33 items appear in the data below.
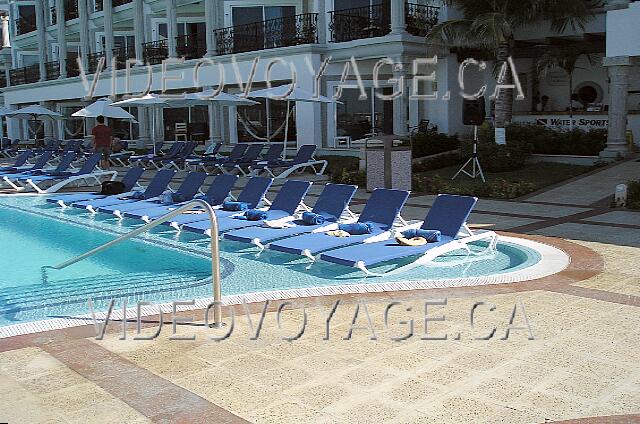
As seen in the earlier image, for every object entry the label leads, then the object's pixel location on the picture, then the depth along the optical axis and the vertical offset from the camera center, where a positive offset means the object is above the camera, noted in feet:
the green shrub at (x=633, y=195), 41.88 -5.08
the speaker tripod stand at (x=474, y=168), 56.06 -4.31
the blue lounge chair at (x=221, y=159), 67.97 -3.71
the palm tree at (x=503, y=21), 60.34 +8.67
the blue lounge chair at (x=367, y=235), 28.14 -5.03
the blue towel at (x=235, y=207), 38.32 -4.73
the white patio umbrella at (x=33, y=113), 98.85 +1.81
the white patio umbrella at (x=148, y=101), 68.10 +2.11
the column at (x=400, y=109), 70.33 +0.90
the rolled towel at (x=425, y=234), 28.73 -4.90
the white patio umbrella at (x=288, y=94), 61.67 +2.30
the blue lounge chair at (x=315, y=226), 30.89 -5.03
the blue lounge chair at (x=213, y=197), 38.73 -4.58
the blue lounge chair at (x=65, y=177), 57.41 -4.40
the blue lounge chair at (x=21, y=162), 67.36 -3.78
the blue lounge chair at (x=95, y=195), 46.23 -4.87
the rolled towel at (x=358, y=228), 30.48 -4.84
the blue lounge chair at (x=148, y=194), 43.88 -4.73
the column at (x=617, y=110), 61.72 +0.28
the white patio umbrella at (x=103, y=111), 74.43 +1.40
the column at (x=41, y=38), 128.06 +16.23
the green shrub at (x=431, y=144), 67.36 -2.68
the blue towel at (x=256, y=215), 35.42 -4.83
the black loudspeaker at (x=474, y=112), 53.01 +0.31
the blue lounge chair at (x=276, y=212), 33.96 -4.83
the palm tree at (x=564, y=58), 76.28 +6.16
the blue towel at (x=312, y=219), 33.50 -4.80
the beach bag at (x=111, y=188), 48.52 -4.50
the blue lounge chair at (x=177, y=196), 40.91 -4.65
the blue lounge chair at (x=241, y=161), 66.59 -3.85
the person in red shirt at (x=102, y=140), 69.77 -1.65
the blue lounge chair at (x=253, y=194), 37.65 -4.23
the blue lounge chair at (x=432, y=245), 26.14 -5.17
